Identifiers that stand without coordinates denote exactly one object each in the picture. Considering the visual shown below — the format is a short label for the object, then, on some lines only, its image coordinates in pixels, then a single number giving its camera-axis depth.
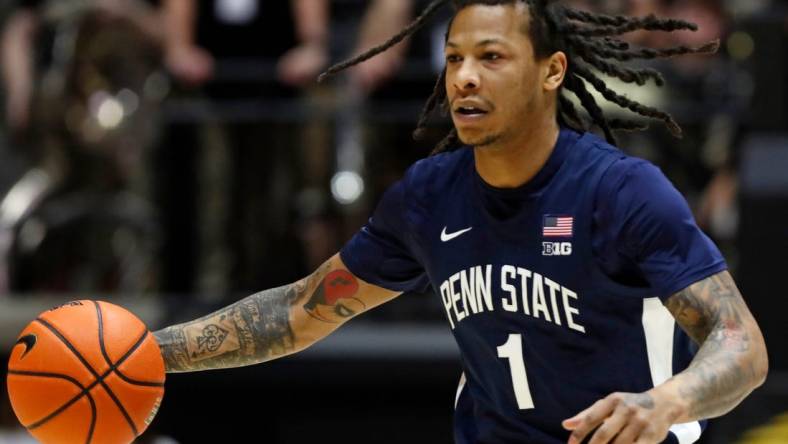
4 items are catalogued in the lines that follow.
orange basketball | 8.41
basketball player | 7.62
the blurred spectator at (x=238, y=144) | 16.36
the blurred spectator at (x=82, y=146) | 16.94
